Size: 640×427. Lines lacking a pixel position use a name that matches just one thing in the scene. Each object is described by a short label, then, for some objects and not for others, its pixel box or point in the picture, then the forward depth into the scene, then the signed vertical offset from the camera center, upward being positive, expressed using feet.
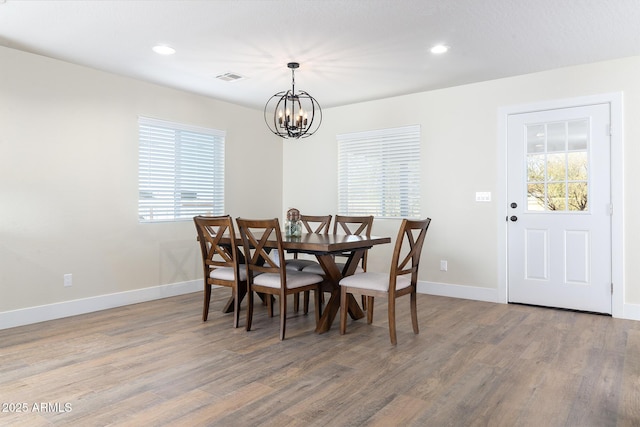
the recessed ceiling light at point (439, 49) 11.67 +4.75
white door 13.14 +0.17
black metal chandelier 12.70 +4.63
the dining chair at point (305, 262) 13.52 -1.68
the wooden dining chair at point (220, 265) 11.39 -1.46
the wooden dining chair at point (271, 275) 10.55 -1.70
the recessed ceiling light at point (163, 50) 11.80 +4.78
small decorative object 12.63 -0.32
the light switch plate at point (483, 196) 15.23 +0.64
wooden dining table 10.53 -1.05
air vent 14.39 +4.85
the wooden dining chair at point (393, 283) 10.20 -1.81
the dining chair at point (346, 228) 13.03 -0.47
